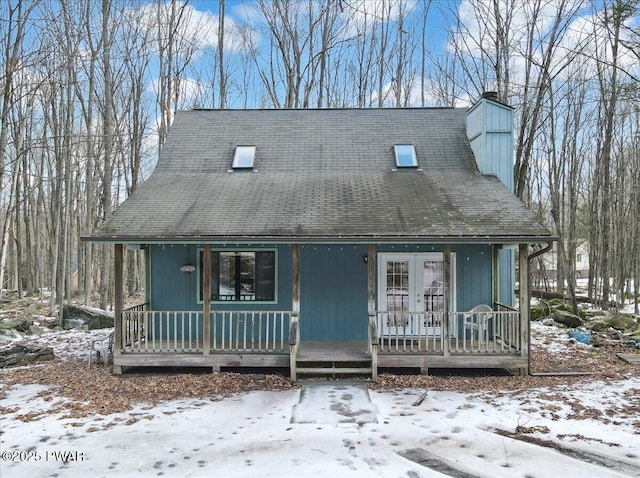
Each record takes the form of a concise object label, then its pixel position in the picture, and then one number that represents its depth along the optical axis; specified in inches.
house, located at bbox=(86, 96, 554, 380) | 333.4
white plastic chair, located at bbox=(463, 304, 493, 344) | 333.3
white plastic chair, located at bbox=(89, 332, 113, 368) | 373.3
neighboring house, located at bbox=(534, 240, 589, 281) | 1485.0
